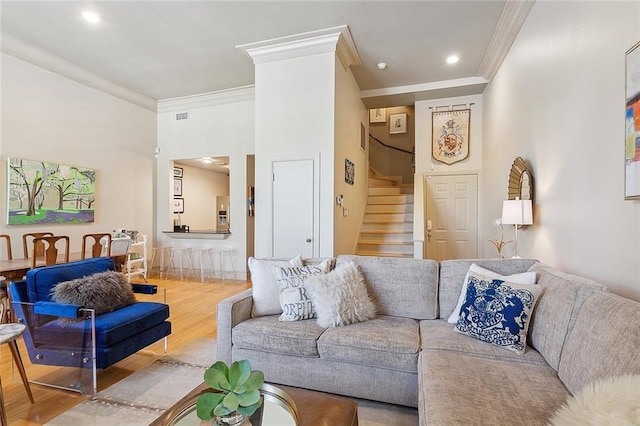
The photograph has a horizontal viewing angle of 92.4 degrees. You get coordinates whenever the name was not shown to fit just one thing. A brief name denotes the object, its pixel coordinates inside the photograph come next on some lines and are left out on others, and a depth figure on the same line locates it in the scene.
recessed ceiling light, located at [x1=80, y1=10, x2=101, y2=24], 3.50
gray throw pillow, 2.20
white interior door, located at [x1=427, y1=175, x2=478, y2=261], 5.54
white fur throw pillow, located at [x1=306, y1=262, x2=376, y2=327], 2.12
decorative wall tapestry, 5.57
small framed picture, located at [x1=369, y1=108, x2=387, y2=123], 8.27
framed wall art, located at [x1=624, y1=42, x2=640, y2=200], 1.56
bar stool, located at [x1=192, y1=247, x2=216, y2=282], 6.04
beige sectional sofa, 1.21
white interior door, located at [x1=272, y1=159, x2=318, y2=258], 4.06
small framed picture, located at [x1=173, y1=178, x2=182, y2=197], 7.58
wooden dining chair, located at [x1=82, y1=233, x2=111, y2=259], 4.12
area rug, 1.82
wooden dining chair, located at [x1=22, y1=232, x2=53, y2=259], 3.68
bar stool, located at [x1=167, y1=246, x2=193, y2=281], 6.18
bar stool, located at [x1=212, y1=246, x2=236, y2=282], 5.97
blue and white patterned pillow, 1.73
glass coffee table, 1.23
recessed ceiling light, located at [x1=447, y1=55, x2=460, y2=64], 4.42
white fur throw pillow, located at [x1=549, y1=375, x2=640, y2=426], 0.77
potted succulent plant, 1.08
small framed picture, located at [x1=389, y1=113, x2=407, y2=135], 8.09
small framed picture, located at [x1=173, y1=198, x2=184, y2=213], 7.62
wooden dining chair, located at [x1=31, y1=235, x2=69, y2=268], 3.45
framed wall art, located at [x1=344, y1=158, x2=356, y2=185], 4.70
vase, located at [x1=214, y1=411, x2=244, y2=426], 1.11
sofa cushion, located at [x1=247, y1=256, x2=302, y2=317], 2.36
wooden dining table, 3.17
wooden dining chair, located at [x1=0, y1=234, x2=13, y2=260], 3.84
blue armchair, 2.08
